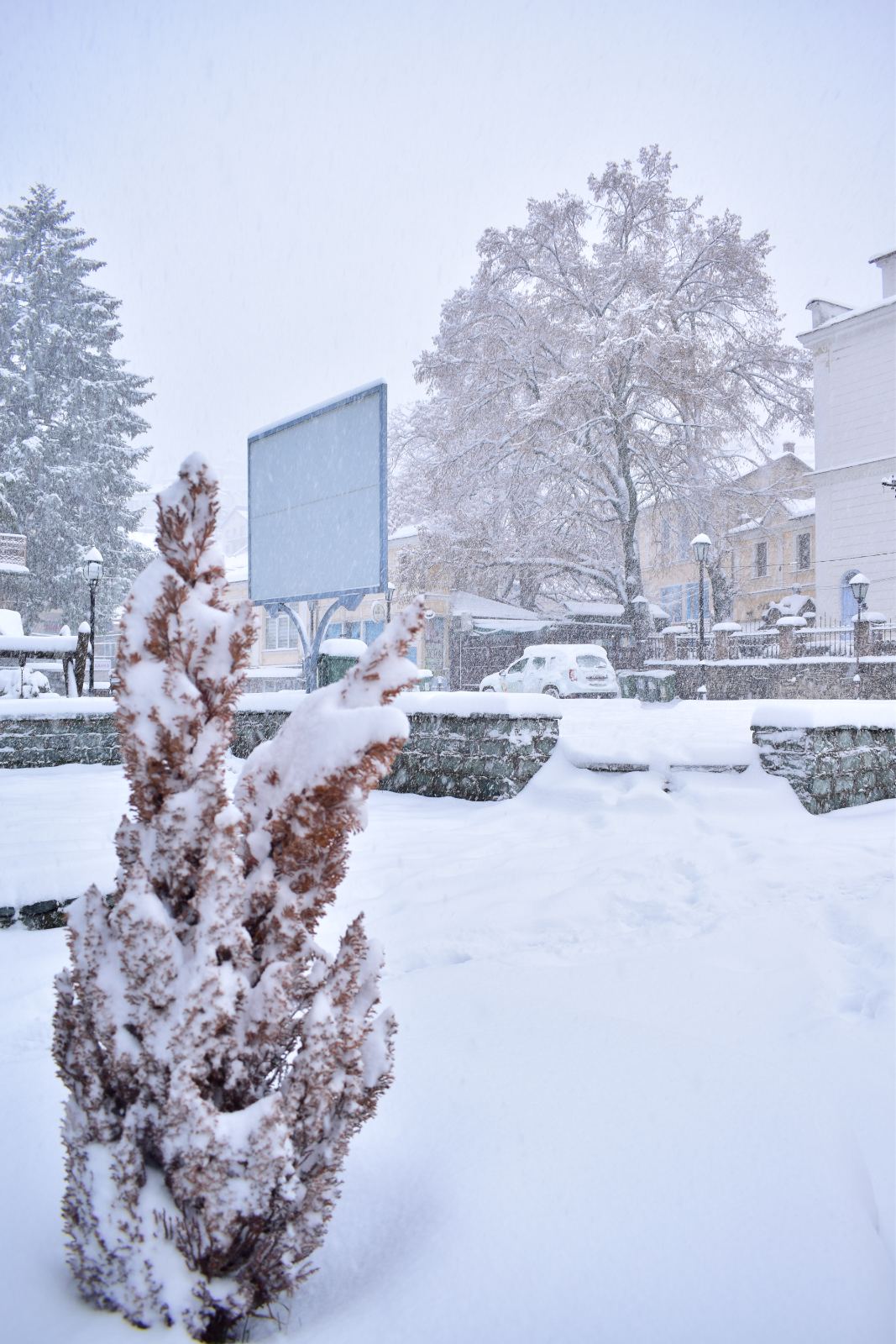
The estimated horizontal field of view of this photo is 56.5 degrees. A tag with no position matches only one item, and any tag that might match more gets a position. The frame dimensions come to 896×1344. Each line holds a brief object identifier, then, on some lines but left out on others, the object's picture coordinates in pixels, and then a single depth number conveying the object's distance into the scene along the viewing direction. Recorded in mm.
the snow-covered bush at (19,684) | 11508
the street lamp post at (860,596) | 17453
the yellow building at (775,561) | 32062
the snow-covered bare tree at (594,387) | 24234
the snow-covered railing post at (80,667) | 11727
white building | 22703
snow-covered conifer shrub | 1396
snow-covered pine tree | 25359
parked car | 17734
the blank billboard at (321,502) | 8281
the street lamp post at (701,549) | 19844
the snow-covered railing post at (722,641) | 20875
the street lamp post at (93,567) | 16344
